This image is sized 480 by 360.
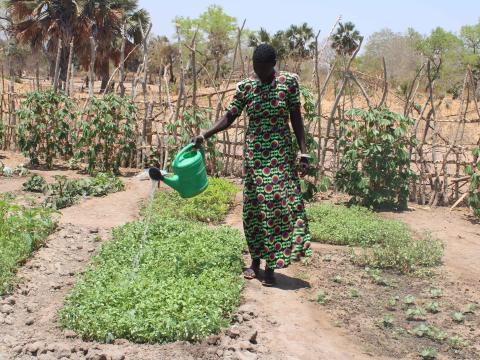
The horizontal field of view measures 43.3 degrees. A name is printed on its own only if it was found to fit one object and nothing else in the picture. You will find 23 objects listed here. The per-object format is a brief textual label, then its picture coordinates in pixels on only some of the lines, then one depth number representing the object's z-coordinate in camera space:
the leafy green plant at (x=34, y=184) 7.78
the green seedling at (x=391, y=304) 4.11
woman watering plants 4.12
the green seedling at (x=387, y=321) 3.82
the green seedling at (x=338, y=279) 4.59
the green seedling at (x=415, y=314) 3.94
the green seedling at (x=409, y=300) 4.17
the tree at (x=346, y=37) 26.77
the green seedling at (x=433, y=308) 4.05
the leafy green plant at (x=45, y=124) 9.16
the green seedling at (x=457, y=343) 3.54
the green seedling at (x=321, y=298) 4.15
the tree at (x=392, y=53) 33.28
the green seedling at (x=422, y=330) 3.66
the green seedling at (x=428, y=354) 3.36
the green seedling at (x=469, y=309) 4.08
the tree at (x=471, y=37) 33.73
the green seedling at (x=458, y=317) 3.90
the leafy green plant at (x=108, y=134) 8.75
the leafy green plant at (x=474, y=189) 6.99
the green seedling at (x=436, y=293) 4.34
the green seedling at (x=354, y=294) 4.30
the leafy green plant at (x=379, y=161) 7.14
